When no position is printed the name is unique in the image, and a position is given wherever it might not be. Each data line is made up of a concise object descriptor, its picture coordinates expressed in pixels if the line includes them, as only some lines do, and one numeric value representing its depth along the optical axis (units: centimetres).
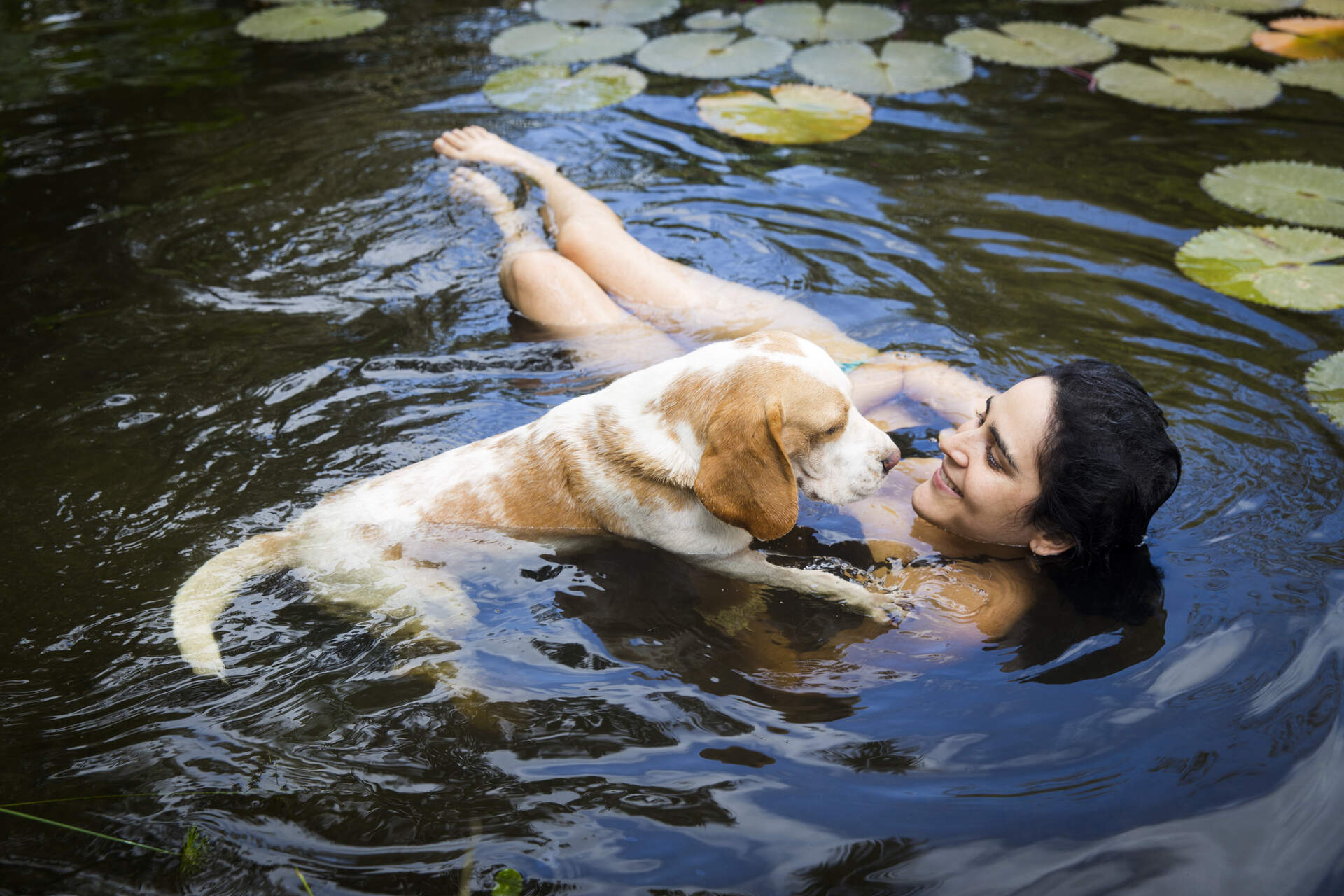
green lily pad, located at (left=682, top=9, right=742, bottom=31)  802
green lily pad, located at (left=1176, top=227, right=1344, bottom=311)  461
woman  312
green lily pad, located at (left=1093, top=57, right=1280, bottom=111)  651
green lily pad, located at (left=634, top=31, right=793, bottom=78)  710
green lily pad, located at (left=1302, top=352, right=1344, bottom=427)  396
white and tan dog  296
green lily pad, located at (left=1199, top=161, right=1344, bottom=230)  525
